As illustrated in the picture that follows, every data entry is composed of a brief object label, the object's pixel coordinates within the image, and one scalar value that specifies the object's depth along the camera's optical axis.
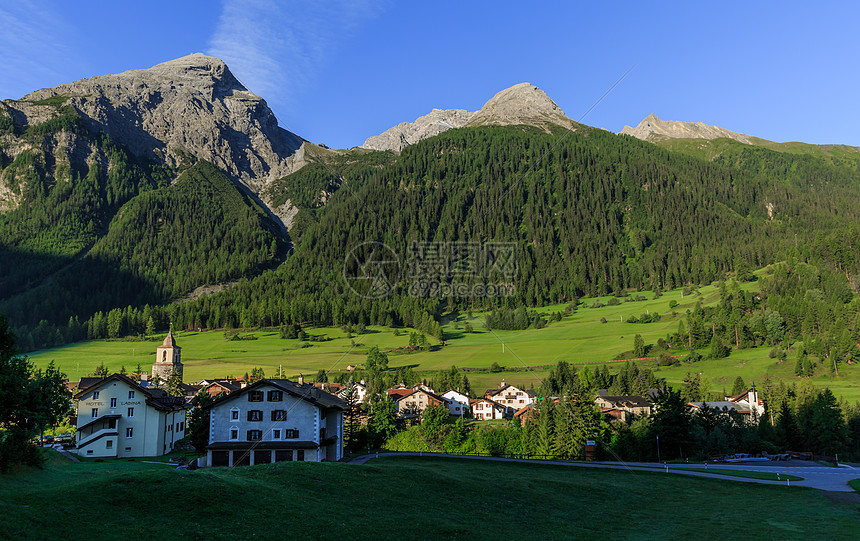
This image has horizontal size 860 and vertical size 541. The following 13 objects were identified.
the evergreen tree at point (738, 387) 124.12
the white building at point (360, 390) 129.85
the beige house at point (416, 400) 119.54
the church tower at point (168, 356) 143.75
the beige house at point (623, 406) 109.81
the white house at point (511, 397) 131.75
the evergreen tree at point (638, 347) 158.38
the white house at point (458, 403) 124.81
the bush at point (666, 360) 153.12
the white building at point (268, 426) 57.84
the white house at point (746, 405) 107.88
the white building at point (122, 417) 66.75
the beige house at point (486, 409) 124.69
